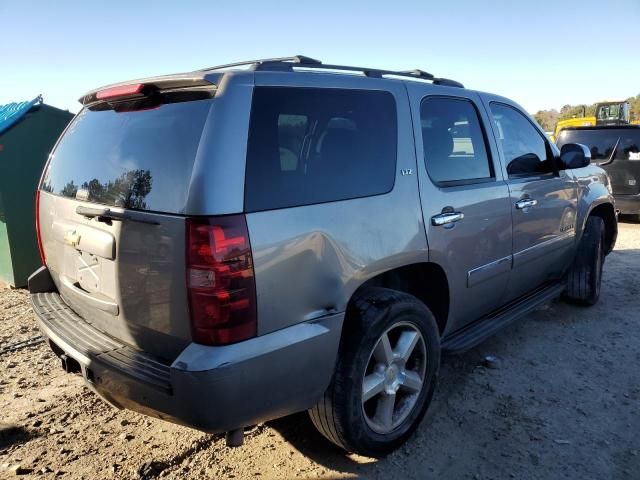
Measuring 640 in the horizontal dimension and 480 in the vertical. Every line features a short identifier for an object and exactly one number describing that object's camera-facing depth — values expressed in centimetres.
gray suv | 193
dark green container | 537
